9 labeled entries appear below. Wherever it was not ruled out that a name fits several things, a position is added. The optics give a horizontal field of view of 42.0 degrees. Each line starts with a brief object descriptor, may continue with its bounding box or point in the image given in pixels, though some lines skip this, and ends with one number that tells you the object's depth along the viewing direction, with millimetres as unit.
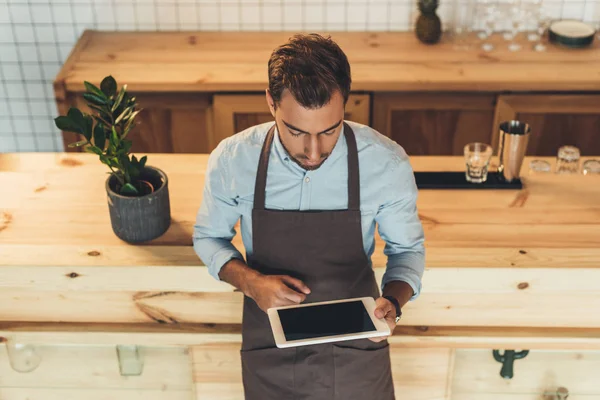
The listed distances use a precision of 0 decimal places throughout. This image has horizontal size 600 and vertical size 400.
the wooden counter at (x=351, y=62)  3350
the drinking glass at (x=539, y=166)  2455
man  1862
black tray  2344
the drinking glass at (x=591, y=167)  2439
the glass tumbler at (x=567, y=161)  2420
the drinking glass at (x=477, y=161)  2348
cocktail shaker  2318
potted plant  1917
